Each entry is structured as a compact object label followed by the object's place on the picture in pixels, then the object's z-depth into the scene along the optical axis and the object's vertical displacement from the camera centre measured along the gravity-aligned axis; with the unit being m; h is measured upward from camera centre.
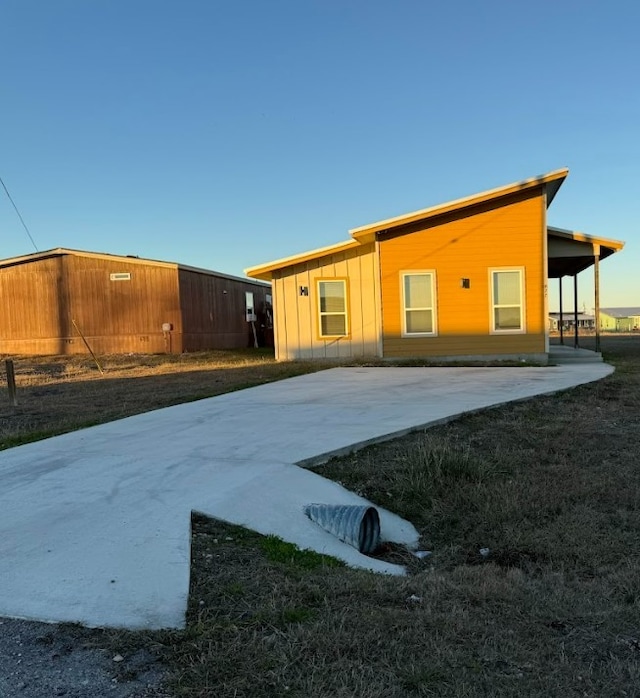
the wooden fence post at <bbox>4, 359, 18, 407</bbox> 8.70 -0.71
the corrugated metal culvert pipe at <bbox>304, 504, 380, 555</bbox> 3.65 -1.26
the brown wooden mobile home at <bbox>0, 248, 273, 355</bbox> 20.97 +1.07
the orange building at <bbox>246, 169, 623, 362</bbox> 12.76 +1.06
